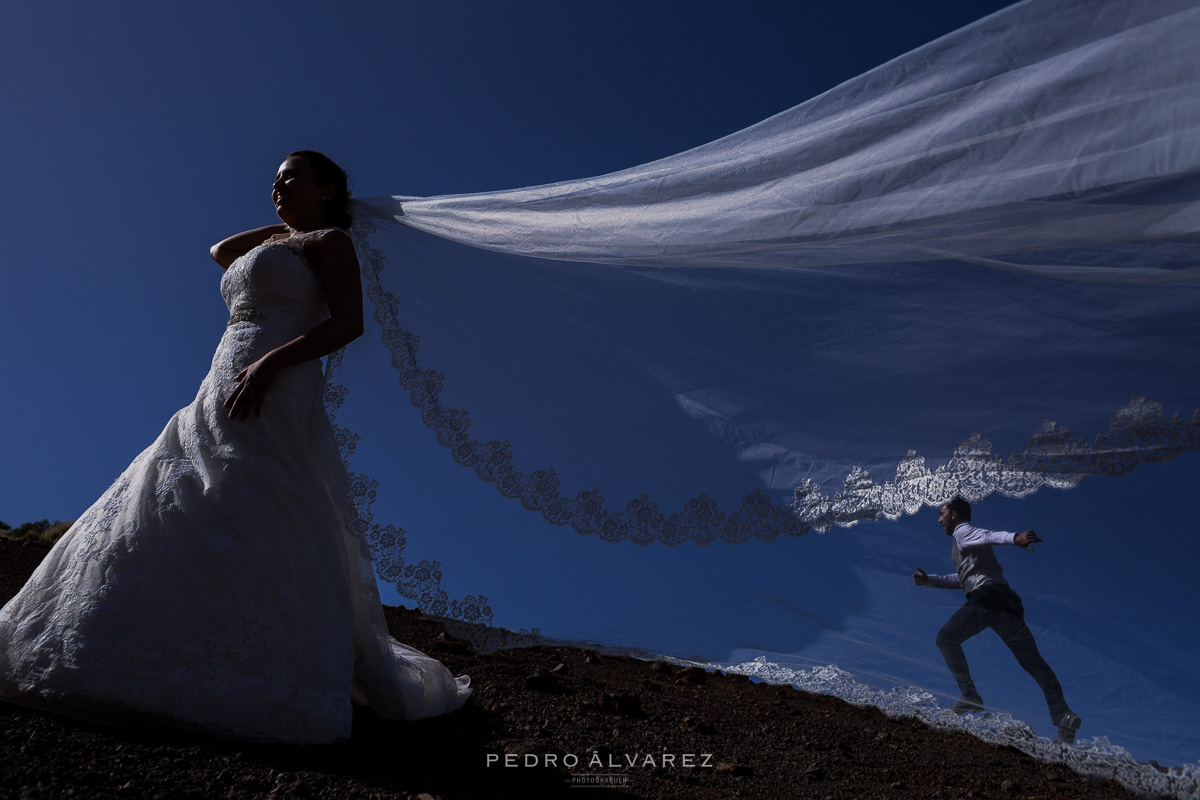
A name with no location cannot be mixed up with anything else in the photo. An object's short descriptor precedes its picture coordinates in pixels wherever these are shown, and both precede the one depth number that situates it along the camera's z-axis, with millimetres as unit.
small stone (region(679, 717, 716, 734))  3059
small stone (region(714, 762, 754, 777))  2553
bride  2145
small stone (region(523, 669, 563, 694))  3408
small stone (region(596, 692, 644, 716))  3156
